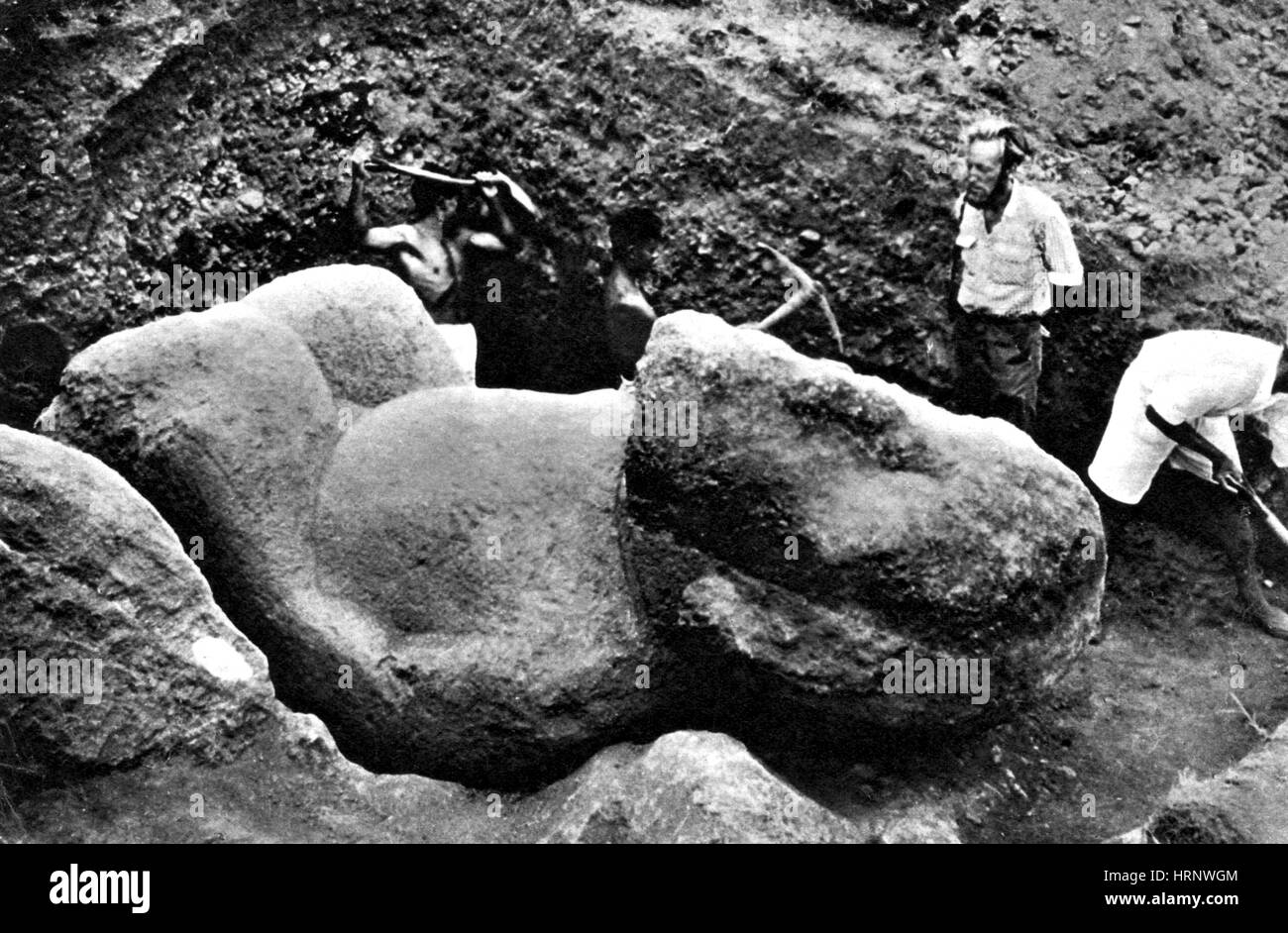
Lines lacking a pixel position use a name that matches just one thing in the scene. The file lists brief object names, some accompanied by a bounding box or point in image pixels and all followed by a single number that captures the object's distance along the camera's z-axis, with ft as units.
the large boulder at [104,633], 14.82
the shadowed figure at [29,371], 21.16
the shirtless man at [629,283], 21.12
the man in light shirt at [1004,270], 19.01
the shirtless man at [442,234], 20.66
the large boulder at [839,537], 15.42
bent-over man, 18.45
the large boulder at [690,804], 14.44
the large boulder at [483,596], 16.03
